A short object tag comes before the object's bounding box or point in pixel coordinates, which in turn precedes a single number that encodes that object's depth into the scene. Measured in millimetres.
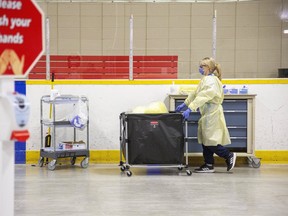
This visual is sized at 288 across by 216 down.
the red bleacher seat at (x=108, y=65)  7320
